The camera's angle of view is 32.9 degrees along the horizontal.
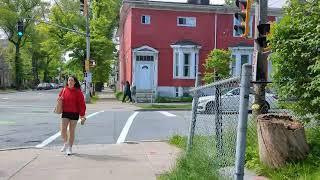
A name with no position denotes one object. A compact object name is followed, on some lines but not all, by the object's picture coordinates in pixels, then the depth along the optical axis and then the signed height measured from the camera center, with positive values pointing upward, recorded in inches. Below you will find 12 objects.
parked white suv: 305.1 -16.8
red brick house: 1604.3 +102.2
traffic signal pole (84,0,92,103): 1530.5 +3.8
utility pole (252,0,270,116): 417.4 +18.5
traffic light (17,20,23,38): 1459.2 +124.4
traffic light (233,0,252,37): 557.5 +61.7
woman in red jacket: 468.1 -28.3
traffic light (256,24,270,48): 434.9 +34.5
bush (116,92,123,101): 1844.9 -72.7
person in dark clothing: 1536.2 -47.2
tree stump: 294.2 -35.8
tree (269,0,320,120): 308.4 +12.0
